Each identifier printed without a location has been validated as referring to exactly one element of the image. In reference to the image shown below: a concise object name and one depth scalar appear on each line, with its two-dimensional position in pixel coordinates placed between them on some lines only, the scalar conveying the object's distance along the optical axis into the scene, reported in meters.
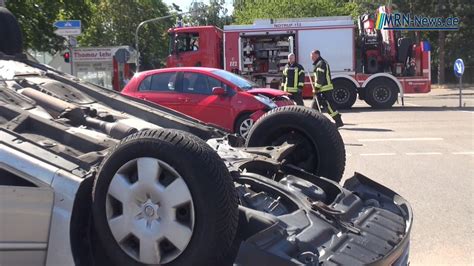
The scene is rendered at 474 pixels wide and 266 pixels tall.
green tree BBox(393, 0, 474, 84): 38.56
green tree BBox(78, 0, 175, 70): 54.09
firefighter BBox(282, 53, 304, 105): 14.22
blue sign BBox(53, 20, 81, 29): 15.93
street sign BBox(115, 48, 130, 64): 21.72
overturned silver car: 2.55
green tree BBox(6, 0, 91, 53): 23.28
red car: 11.53
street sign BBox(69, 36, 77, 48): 17.50
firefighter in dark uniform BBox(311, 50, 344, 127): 13.98
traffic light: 23.97
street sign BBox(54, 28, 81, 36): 15.93
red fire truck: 20.53
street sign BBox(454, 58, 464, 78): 20.31
